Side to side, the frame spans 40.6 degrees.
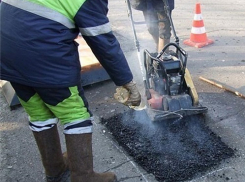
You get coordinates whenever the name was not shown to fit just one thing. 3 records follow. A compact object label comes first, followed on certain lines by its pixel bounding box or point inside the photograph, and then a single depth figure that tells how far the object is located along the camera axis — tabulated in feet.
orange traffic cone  19.10
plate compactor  11.27
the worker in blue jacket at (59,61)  6.83
